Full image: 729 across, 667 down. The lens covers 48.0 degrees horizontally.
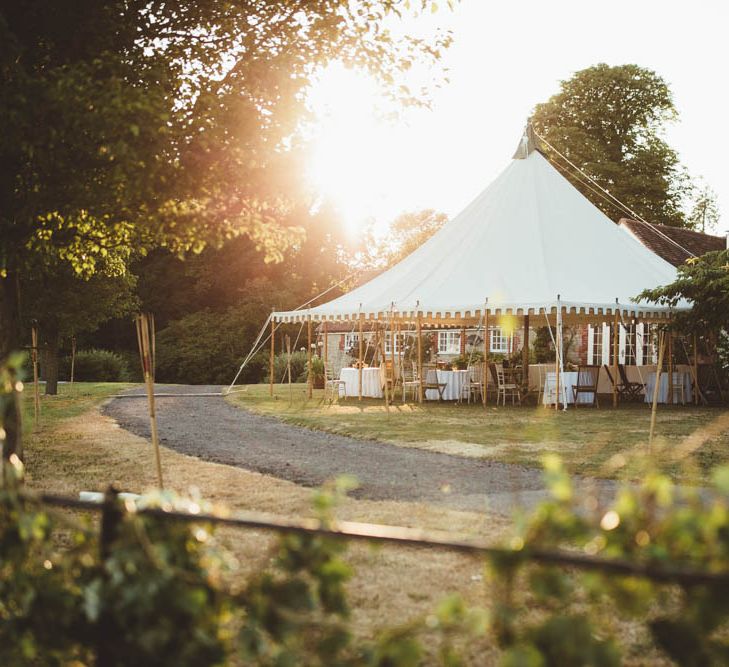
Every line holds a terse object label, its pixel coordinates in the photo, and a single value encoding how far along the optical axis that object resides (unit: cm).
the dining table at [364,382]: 2027
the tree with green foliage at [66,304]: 1820
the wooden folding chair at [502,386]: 1752
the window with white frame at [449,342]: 3122
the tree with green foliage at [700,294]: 1557
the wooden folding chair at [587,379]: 1716
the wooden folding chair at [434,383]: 1858
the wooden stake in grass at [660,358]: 870
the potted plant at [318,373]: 2511
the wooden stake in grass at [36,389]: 1117
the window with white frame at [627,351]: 2489
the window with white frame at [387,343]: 3228
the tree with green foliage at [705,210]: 5234
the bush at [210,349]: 3306
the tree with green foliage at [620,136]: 3161
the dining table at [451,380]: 1877
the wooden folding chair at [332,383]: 1909
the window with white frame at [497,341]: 2937
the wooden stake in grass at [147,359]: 572
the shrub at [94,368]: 2914
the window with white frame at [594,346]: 2656
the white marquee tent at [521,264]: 1639
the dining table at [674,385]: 1878
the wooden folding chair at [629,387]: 1883
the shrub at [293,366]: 2923
